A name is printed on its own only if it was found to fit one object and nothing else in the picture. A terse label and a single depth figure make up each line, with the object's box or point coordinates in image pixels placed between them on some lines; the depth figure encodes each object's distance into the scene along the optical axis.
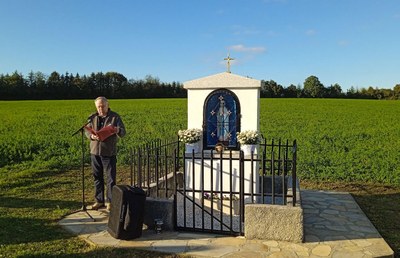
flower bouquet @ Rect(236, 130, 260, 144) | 6.82
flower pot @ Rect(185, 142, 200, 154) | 7.27
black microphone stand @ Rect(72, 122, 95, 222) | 6.35
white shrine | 7.04
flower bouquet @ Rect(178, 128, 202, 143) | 7.16
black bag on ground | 5.13
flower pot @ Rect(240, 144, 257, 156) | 6.85
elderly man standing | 6.25
